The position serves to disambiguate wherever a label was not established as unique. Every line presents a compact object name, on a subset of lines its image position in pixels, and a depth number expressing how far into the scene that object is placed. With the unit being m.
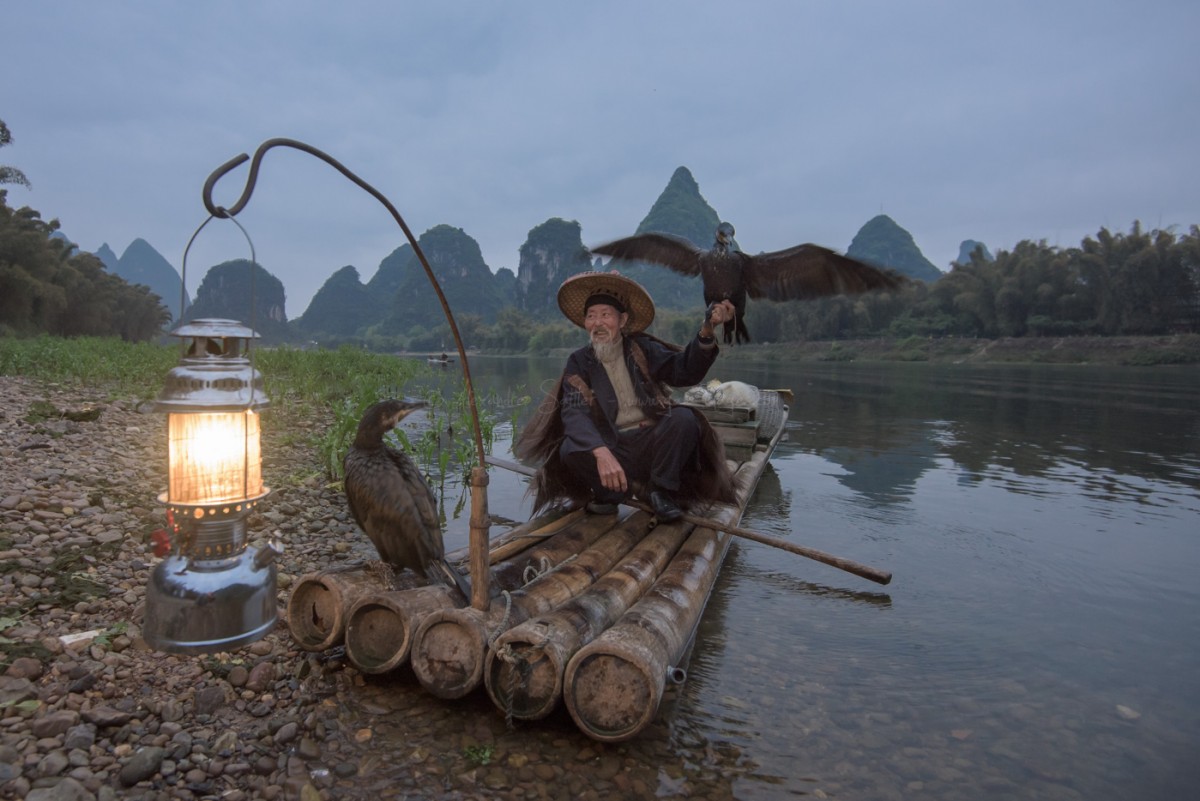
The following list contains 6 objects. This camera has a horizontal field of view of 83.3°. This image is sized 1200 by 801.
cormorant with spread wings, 3.96
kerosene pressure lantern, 1.62
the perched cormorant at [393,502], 2.82
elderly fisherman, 4.04
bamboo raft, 2.27
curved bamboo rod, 1.66
